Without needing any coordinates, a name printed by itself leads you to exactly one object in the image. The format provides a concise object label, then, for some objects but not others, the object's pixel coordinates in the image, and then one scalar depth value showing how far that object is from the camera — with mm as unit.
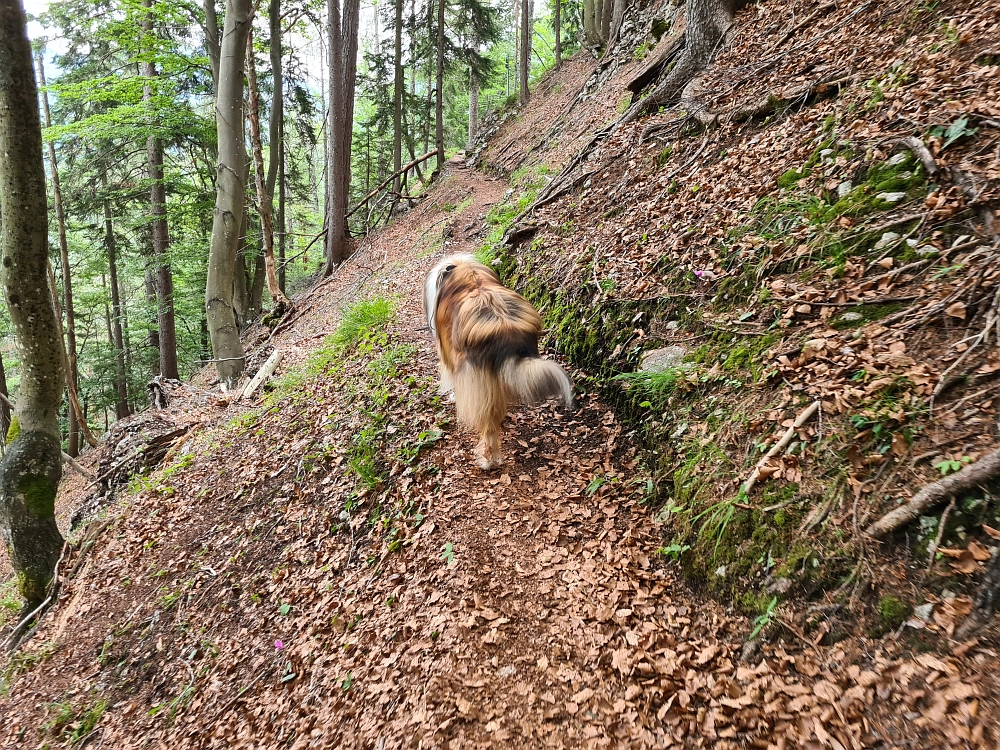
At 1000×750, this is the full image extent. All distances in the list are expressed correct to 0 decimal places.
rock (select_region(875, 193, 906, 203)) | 3219
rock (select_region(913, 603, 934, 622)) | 1966
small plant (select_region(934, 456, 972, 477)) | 2133
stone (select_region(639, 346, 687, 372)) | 3812
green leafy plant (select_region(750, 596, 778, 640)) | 2428
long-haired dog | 3430
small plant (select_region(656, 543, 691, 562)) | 3033
